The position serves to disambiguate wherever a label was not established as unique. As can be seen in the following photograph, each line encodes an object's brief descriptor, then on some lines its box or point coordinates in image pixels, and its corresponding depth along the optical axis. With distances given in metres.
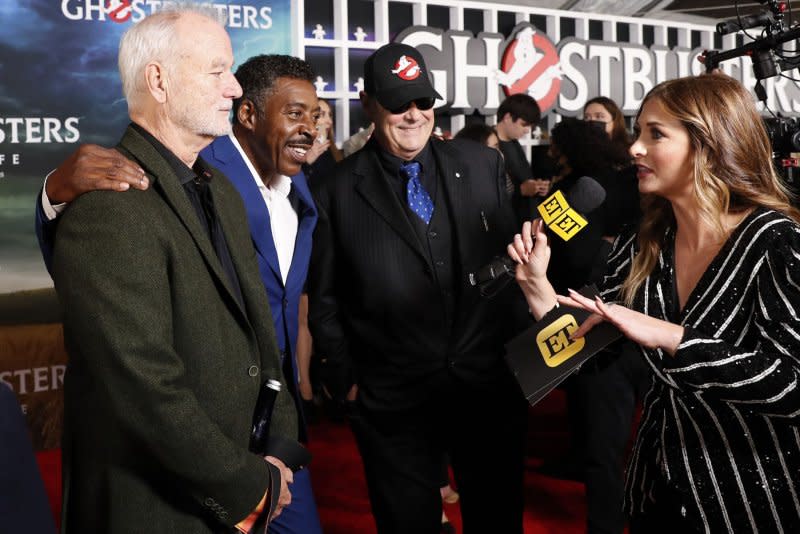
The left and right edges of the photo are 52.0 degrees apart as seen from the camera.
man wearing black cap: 2.38
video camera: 2.72
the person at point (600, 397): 2.99
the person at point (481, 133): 4.86
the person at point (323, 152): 4.65
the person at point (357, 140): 4.92
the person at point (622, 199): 3.14
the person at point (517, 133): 5.45
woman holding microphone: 1.60
